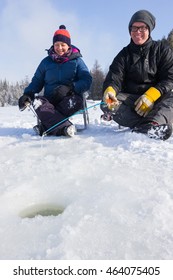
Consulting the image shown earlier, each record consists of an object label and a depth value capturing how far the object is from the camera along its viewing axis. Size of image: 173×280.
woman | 3.30
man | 2.76
